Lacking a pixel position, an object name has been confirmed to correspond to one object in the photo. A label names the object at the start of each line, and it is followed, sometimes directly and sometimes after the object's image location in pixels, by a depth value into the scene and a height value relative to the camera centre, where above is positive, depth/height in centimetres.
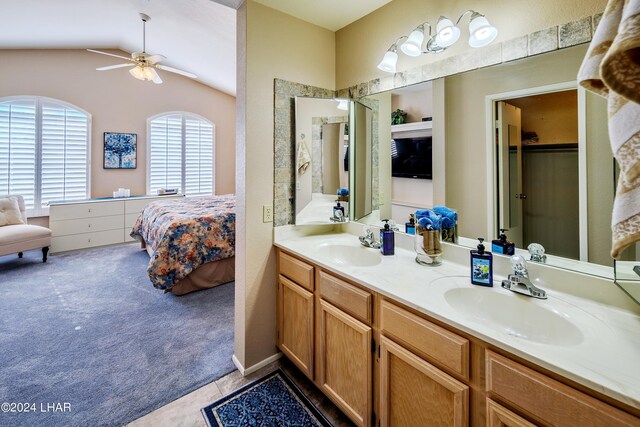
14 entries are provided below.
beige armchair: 368 -28
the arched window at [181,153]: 581 +135
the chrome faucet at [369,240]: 185 -16
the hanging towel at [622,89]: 51 +24
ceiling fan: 360 +198
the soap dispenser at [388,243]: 172 -16
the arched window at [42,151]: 443 +109
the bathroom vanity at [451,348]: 74 -44
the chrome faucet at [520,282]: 112 -28
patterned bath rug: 156 -111
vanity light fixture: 137 +95
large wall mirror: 116 +27
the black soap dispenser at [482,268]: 123 -23
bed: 304 -35
